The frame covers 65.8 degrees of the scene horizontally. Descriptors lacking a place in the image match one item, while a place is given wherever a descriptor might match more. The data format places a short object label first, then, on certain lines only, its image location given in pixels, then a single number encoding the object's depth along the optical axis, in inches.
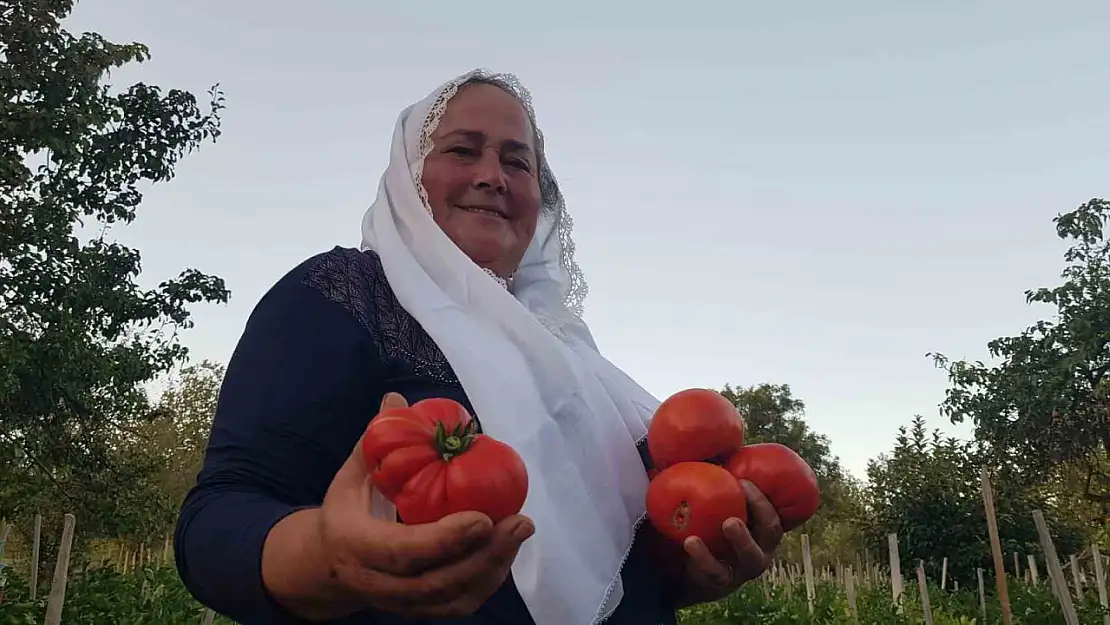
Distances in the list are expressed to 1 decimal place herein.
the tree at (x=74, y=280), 320.5
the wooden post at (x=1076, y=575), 375.9
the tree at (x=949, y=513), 677.3
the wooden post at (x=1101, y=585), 278.1
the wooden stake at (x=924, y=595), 231.9
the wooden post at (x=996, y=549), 125.2
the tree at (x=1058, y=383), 561.3
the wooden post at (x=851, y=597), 285.0
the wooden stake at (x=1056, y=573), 107.3
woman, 32.2
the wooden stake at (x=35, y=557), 186.5
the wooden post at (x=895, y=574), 254.2
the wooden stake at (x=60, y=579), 112.0
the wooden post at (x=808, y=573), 334.3
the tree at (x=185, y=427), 952.3
